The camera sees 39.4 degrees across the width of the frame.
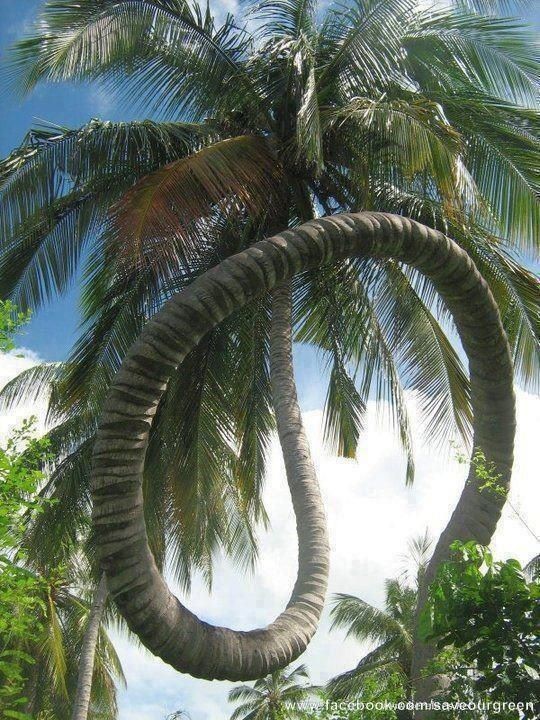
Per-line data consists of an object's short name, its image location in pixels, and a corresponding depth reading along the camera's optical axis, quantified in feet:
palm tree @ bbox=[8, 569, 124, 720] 63.93
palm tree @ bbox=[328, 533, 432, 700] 70.54
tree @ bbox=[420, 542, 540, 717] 9.78
